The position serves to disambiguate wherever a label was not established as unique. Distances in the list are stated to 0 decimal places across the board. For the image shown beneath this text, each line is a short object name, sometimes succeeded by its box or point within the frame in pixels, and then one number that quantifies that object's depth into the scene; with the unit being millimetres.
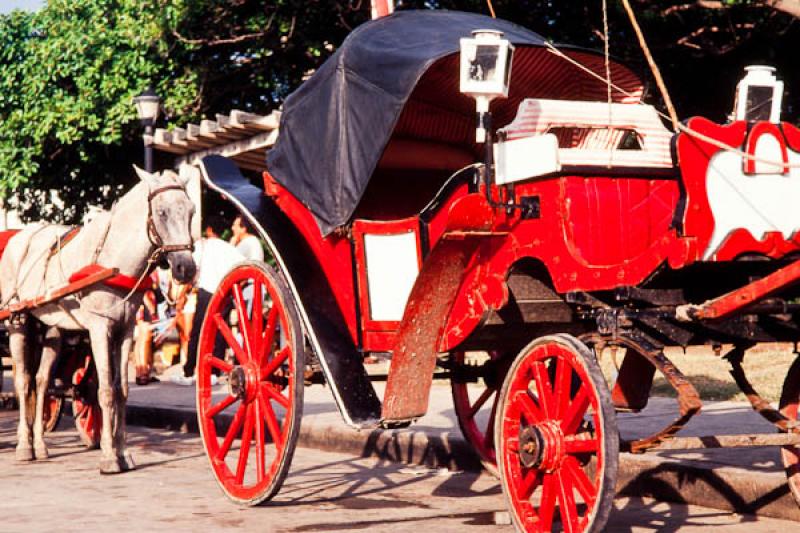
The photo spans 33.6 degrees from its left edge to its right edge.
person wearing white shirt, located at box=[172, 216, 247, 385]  13562
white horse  8617
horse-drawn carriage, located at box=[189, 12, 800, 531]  5191
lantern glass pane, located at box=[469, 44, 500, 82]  5793
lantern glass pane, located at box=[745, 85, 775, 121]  5781
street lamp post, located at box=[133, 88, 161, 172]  17094
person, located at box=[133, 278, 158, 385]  15938
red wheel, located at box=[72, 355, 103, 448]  10102
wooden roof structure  15031
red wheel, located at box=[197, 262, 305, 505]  6918
